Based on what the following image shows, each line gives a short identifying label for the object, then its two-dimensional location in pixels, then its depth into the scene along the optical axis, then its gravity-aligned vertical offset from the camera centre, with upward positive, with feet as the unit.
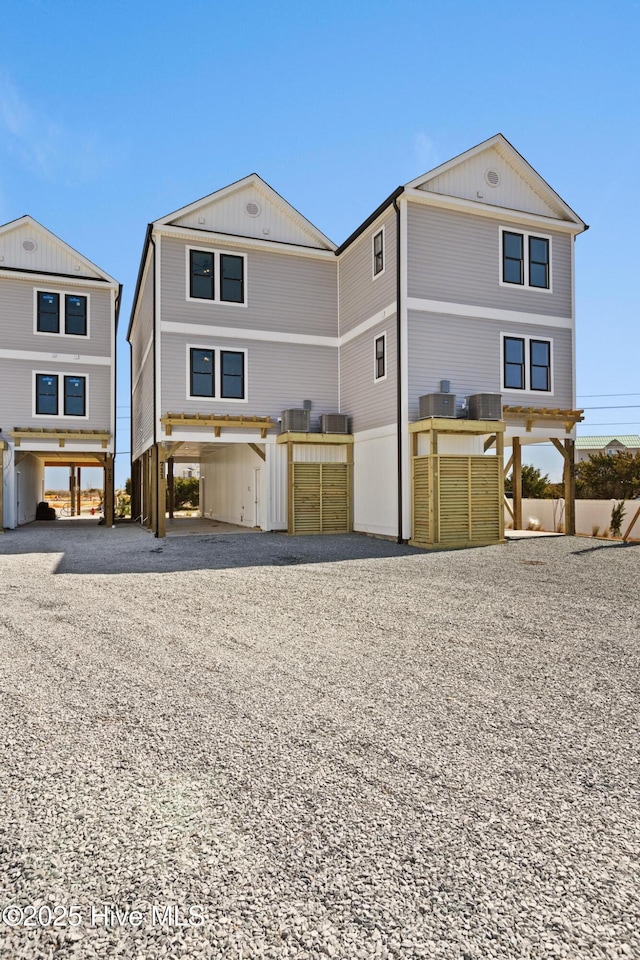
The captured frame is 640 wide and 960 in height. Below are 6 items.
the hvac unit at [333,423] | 53.21 +5.84
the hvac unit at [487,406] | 44.09 +6.20
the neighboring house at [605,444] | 152.46 +11.00
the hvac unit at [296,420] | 52.49 +6.02
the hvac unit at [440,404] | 42.68 +6.10
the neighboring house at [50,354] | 59.36 +14.51
